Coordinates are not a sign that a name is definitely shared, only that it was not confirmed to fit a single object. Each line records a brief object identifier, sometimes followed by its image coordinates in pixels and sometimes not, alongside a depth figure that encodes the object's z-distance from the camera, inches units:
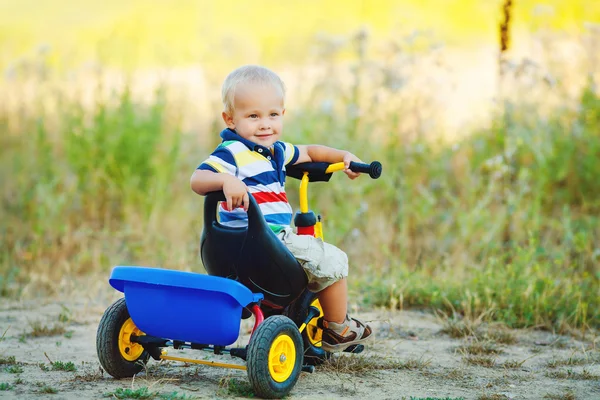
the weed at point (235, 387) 253.8
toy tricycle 241.9
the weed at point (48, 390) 251.1
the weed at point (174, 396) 242.6
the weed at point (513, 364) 306.8
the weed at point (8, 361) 293.0
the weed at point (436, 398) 253.1
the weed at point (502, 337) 344.8
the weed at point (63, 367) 284.8
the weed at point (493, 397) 260.2
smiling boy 261.9
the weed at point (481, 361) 307.9
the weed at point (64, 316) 368.5
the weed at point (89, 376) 268.5
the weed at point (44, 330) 344.5
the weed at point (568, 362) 311.1
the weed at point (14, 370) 279.1
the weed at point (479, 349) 325.7
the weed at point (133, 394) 245.0
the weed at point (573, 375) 289.7
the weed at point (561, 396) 262.1
